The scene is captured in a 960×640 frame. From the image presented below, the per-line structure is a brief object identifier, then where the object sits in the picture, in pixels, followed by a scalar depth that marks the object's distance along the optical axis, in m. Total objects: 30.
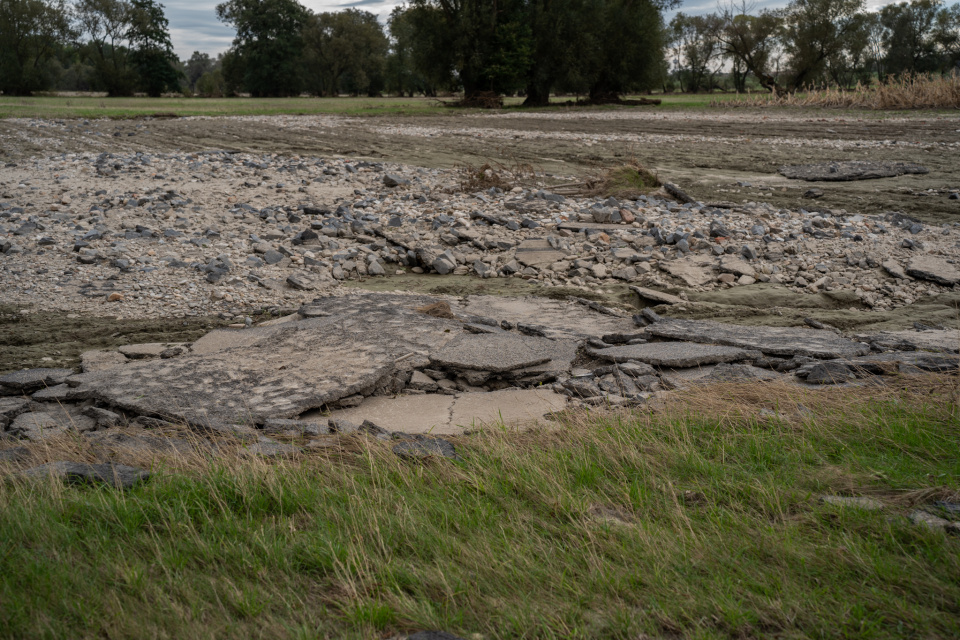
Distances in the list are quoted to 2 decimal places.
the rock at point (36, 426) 3.93
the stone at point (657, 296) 6.95
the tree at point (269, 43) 58.06
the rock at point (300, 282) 7.21
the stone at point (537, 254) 8.06
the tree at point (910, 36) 56.66
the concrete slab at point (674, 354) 4.76
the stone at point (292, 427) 3.89
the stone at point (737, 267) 7.65
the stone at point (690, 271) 7.56
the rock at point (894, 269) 7.50
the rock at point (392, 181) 10.63
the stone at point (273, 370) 4.23
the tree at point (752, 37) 46.12
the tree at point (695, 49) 56.34
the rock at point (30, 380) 4.72
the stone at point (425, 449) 3.31
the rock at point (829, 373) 4.28
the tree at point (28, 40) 48.91
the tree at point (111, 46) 55.06
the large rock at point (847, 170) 11.91
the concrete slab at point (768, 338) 4.93
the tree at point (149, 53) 56.38
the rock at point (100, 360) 5.04
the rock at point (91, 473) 3.01
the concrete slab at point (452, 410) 4.11
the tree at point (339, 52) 64.32
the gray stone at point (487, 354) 4.78
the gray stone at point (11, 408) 4.23
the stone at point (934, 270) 7.34
